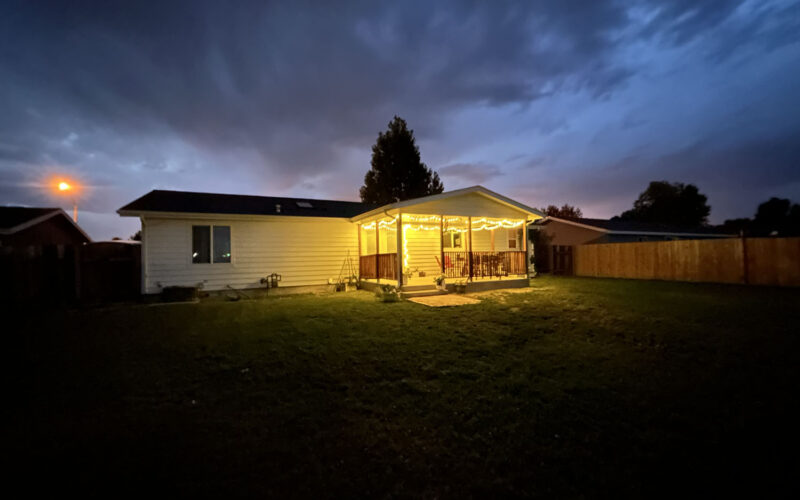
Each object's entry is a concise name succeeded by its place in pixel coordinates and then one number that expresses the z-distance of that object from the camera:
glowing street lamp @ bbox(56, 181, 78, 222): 13.90
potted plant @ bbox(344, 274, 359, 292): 12.59
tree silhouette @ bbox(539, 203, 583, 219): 37.94
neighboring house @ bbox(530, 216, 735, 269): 21.52
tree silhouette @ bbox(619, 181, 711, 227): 39.72
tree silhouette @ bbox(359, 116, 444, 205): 29.00
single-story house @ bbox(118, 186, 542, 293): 10.38
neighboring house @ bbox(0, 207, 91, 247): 13.72
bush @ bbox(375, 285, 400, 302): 9.60
